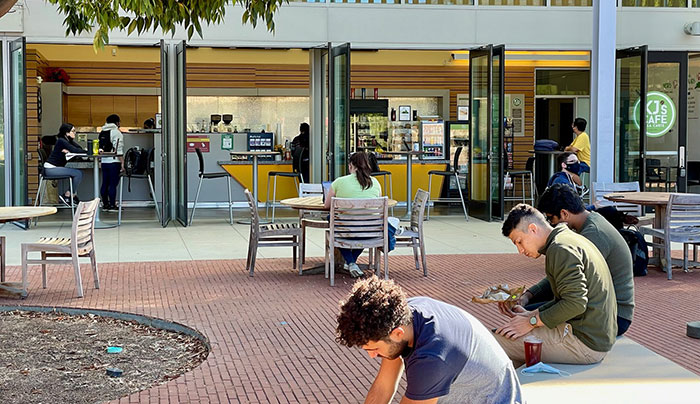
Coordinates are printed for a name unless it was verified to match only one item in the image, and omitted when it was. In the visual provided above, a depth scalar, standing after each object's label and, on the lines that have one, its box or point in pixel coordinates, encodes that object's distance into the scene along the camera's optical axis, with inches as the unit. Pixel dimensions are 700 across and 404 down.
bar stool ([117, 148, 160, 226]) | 569.3
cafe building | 526.6
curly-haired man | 103.1
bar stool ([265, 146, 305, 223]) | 565.6
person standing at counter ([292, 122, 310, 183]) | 581.9
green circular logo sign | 606.5
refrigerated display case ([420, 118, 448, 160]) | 675.4
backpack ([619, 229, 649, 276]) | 341.7
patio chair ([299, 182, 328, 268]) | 353.3
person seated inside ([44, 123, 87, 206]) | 521.3
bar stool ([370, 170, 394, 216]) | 567.2
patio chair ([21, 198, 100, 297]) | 303.9
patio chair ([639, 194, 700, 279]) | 342.3
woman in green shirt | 339.0
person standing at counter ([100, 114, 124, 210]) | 602.9
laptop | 349.7
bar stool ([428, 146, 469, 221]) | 579.8
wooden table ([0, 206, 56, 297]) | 299.6
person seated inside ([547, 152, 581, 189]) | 386.3
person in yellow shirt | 526.1
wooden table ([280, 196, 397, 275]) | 344.2
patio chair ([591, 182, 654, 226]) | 410.9
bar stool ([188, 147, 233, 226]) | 547.5
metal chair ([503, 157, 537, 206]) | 591.1
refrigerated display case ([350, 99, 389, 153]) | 685.3
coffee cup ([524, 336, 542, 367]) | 161.5
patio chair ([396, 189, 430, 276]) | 349.4
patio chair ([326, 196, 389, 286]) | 326.3
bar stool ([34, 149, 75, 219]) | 520.7
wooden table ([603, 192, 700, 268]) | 350.0
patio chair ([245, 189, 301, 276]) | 349.7
